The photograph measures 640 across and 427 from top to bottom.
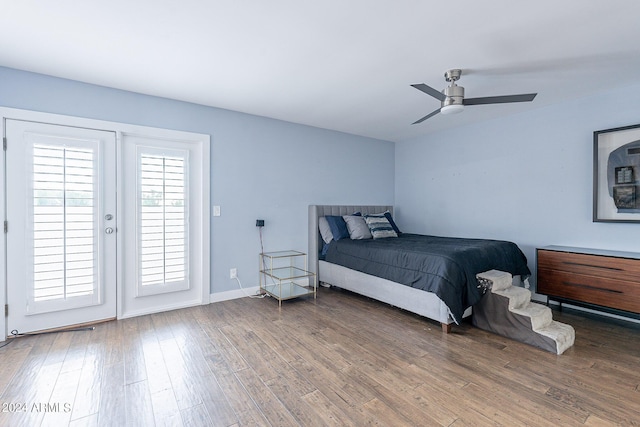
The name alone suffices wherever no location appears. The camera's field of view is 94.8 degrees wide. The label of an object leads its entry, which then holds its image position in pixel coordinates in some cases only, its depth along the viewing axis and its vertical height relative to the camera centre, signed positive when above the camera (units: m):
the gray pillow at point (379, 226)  4.36 -0.22
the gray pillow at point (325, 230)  4.41 -0.28
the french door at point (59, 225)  2.69 -0.15
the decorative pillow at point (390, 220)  4.82 -0.15
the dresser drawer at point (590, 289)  2.79 -0.79
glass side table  3.82 -0.90
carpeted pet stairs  2.52 -0.98
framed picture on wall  3.05 +0.41
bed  2.83 -0.66
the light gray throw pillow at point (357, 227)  4.29 -0.23
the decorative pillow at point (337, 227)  4.32 -0.23
